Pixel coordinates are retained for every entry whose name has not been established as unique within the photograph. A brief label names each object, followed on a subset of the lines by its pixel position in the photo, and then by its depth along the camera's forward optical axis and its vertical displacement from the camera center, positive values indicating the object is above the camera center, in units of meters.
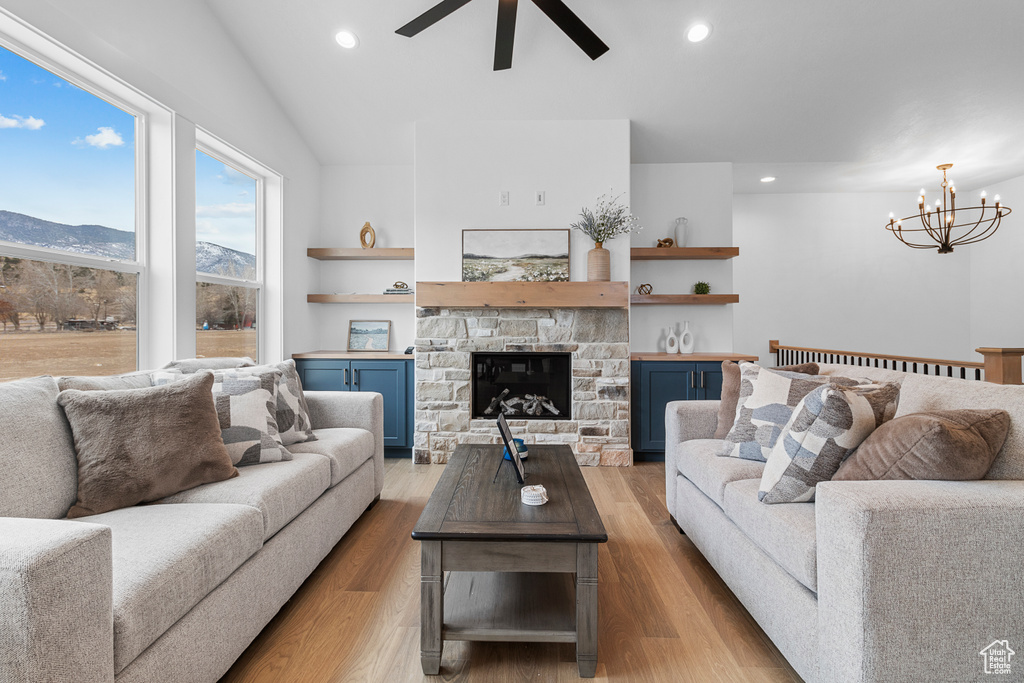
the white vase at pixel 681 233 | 4.47 +1.00
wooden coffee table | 1.49 -0.70
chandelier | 5.20 +1.28
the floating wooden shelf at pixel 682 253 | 4.34 +0.80
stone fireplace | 3.95 -0.27
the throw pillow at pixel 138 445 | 1.61 -0.37
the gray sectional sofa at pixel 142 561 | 0.92 -0.58
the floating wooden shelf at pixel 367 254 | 4.48 +0.82
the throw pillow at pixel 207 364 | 2.40 -0.12
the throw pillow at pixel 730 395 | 2.42 -0.27
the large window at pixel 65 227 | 2.12 +0.55
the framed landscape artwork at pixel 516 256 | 3.97 +0.70
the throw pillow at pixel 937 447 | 1.32 -0.30
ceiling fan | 2.45 +1.69
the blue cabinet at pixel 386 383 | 4.14 -0.36
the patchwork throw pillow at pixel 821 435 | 1.58 -0.31
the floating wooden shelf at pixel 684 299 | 4.37 +0.38
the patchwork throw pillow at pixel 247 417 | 2.11 -0.34
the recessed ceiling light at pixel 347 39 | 3.26 +2.06
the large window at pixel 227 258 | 3.32 +0.62
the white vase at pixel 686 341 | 4.42 +0.00
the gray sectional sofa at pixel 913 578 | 1.16 -0.58
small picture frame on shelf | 4.71 +0.04
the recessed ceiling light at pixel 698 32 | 3.17 +2.06
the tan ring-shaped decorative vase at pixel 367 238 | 4.57 +0.98
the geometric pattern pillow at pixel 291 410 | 2.44 -0.36
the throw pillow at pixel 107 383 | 1.77 -0.16
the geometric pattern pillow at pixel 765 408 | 2.11 -0.30
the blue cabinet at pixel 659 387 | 4.09 -0.39
